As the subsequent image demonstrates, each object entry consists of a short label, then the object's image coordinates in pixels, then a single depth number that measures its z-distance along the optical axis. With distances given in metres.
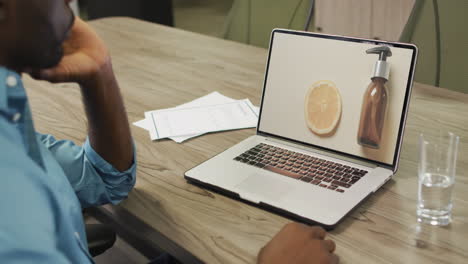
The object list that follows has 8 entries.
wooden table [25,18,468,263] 0.85
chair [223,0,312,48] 2.21
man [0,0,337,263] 0.61
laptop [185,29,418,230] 0.97
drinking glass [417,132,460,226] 0.90
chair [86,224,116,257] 1.10
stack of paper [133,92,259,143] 1.30
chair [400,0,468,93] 1.73
